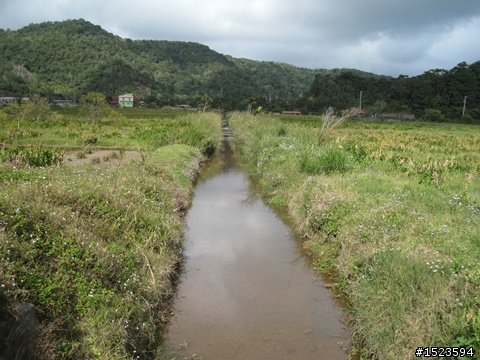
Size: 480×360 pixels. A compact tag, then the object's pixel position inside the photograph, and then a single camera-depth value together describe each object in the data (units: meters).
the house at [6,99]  77.09
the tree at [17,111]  39.10
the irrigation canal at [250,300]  6.29
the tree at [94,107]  45.97
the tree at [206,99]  86.94
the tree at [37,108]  42.00
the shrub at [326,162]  14.81
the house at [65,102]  93.31
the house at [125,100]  106.12
